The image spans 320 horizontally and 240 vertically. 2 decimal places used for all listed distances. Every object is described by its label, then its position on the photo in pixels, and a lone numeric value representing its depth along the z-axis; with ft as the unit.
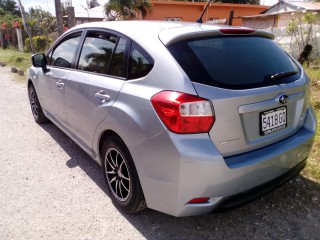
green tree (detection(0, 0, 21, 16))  198.98
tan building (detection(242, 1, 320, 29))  58.55
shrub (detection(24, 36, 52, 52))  56.45
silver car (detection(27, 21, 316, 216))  6.89
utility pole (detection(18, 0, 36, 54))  39.40
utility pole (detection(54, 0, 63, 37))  32.17
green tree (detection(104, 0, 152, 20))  56.17
